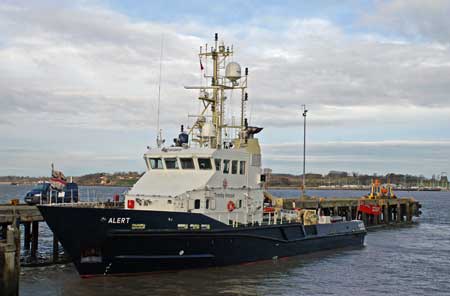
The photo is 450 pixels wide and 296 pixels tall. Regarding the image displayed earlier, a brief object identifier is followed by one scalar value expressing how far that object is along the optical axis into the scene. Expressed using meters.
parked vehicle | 29.99
